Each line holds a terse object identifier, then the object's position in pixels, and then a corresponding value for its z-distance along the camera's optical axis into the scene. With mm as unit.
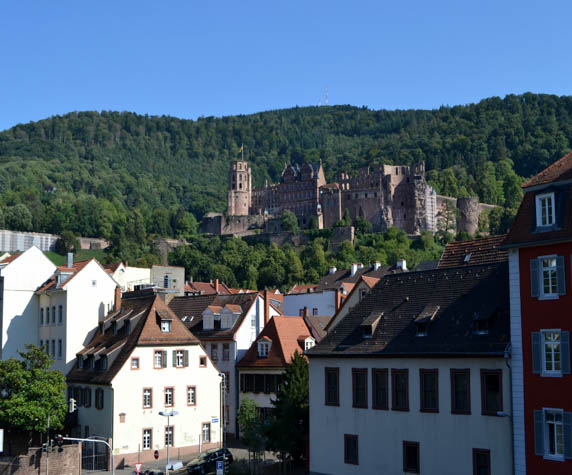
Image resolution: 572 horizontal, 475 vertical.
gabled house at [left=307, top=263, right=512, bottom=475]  34812
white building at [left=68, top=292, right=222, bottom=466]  52188
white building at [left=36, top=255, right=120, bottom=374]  59469
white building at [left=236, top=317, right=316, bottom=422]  57438
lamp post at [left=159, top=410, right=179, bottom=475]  45969
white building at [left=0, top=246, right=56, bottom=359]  62125
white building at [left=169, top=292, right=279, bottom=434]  60469
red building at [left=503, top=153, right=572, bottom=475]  31625
